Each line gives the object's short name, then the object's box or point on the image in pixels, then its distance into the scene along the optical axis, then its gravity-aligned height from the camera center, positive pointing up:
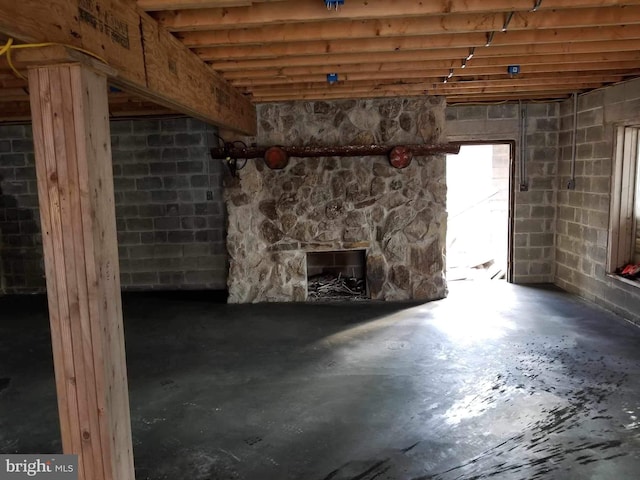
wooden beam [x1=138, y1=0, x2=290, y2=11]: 2.36 +0.89
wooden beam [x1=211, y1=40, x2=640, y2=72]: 3.56 +0.92
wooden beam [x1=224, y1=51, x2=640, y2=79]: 3.88 +0.92
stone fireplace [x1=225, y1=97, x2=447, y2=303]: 5.54 -0.27
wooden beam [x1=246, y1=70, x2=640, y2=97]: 4.65 +0.93
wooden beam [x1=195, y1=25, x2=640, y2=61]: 3.26 +0.92
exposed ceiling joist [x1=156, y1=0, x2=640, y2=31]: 2.63 +0.93
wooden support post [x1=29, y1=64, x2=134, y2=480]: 1.75 -0.26
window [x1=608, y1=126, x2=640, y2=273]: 4.88 -0.33
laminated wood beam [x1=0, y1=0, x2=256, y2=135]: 1.61 +0.61
